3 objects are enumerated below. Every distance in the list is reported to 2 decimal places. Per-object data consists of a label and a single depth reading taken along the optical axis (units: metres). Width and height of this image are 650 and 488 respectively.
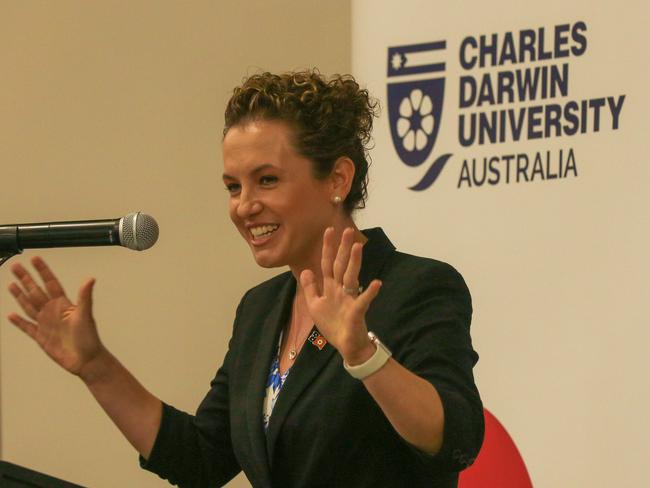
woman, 5.84
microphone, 5.83
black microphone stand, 5.85
